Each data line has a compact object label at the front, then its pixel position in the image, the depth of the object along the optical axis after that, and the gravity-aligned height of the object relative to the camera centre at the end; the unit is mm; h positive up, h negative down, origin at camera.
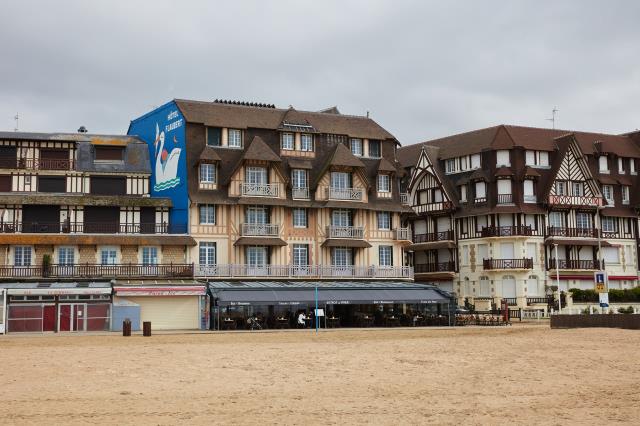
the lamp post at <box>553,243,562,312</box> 57800 +2251
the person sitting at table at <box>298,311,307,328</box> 46656 -169
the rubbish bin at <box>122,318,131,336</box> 38656 -385
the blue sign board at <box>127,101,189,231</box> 49562 +9582
